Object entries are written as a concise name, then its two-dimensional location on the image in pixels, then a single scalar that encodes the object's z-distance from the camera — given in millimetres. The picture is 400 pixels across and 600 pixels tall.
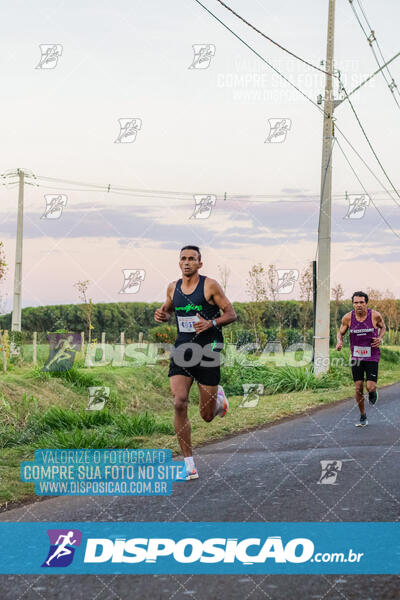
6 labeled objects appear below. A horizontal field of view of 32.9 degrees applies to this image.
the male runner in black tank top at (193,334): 6703
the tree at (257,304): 27234
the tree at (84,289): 25664
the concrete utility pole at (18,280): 27125
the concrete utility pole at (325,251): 17562
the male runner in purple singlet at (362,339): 10916
